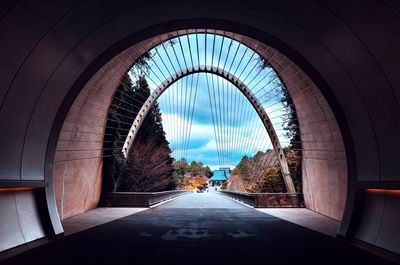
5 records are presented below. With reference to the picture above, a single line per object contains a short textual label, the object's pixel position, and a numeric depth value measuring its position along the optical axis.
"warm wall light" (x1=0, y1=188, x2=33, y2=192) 6.86
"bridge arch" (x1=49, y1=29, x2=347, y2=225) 13.75
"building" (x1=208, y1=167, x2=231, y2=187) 145.39
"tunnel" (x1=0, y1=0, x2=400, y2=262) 6.17
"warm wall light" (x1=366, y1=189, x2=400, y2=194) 6.77
